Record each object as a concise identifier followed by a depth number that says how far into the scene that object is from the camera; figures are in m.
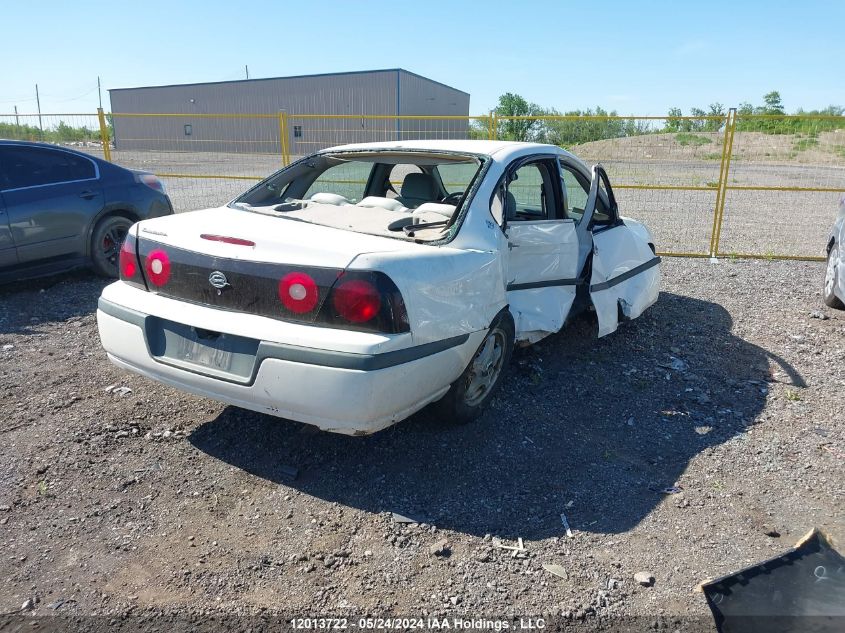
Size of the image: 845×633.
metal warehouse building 35.25
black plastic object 2.33
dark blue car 6.16
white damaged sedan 2.83
